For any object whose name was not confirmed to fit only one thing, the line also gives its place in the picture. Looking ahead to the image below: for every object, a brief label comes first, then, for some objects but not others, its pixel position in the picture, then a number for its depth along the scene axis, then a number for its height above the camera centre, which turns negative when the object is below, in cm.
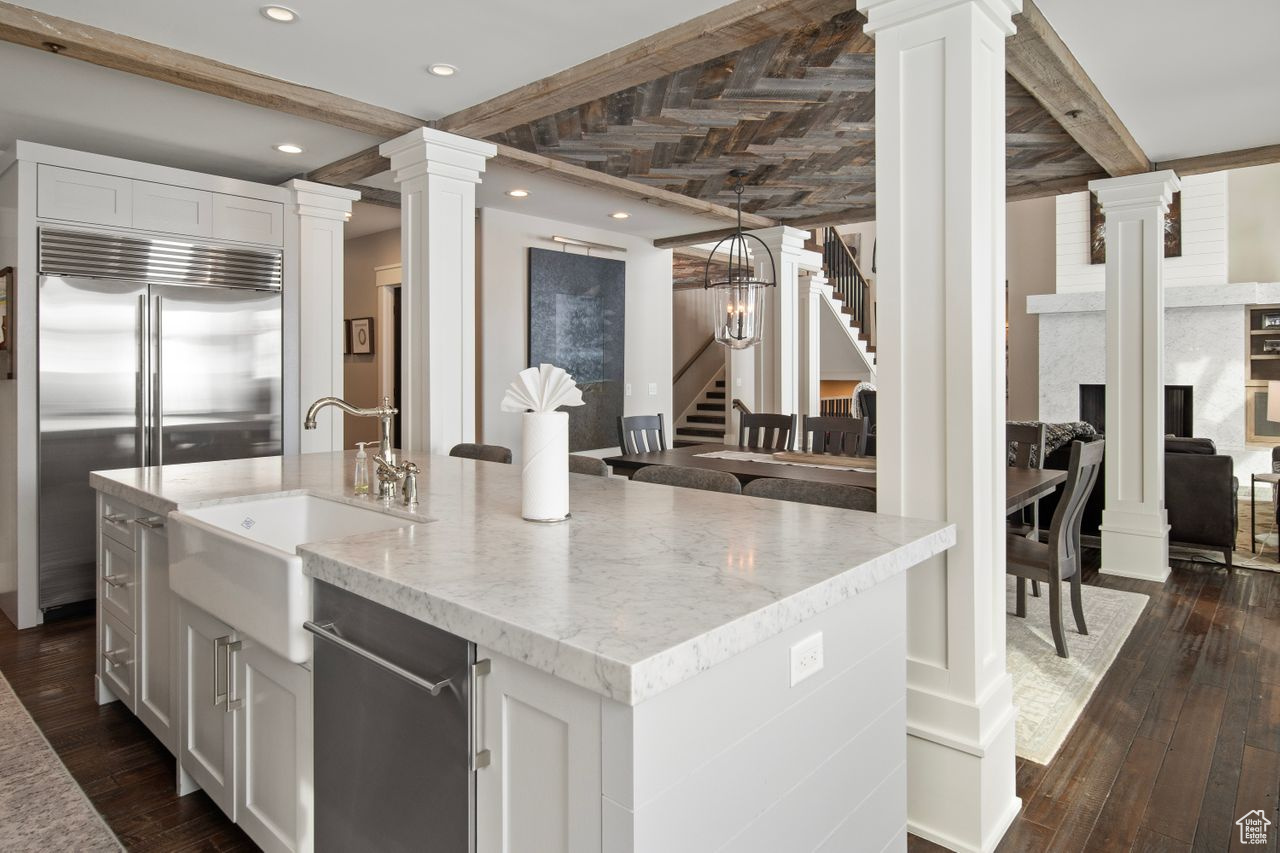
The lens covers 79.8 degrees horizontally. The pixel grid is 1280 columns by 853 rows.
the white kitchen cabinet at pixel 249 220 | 447 +120
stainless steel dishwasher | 128 -57
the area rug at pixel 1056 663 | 270 -105
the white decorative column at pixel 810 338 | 760 +85
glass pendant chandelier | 468 +67
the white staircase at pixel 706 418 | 983 +2
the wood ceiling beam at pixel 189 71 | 268 +140
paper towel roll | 191 -12
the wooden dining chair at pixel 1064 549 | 330 -59
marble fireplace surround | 768 +68
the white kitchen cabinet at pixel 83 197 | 382 +116
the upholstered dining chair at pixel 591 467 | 305 -19
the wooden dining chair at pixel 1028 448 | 425 -17
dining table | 355 -27
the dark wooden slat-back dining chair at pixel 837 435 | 495 -11
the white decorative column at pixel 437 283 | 383 +71
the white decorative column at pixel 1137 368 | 455 +31
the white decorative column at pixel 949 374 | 205 +13
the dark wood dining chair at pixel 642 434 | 496 -10
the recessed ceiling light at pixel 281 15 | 270 +145
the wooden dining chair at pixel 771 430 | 526 -7
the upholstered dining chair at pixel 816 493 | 244 -24
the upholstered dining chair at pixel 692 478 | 268 -21
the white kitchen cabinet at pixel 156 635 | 227 -66
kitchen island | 106 -39
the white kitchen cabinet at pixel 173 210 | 415 +118
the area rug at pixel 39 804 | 205 -111
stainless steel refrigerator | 389 +29
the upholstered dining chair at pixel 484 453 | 350 -15
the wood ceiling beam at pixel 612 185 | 434 +154
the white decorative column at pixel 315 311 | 478 +70
